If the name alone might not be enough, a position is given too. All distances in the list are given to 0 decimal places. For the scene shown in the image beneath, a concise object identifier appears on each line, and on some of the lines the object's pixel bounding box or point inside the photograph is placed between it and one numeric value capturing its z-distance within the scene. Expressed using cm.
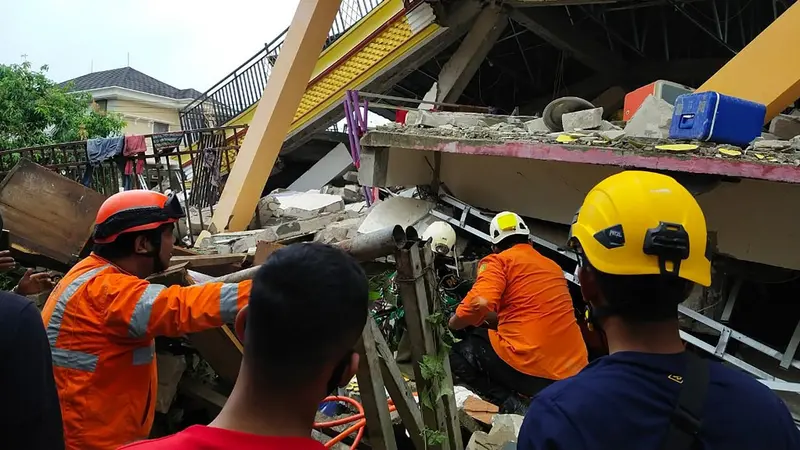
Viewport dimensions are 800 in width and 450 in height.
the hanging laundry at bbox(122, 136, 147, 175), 761
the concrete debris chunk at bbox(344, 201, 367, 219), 892
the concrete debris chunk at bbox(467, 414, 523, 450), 294
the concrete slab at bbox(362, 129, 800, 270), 355
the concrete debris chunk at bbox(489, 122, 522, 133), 549
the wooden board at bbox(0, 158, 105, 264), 374
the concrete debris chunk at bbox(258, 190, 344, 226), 961
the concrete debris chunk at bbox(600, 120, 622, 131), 488
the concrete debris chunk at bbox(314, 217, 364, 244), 683
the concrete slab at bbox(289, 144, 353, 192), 1247
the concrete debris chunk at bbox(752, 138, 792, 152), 368
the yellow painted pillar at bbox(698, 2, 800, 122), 420
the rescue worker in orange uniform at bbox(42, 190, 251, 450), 200
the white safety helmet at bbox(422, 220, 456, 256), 576
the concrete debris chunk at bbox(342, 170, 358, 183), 1222
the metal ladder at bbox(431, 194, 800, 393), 413
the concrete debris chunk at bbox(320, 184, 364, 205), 1071
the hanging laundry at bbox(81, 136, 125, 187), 759
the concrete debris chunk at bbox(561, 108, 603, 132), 492
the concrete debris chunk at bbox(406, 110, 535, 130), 609
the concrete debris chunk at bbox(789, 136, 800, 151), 370
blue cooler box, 371
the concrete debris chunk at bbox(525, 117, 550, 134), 559
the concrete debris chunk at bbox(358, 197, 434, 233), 677
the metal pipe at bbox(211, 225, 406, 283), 188
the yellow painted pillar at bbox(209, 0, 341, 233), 884
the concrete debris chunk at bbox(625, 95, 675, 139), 435
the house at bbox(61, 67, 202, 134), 2444
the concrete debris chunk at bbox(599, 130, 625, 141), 429
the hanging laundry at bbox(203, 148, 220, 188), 959
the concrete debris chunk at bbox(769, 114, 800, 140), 507
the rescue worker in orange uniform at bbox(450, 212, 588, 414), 387
